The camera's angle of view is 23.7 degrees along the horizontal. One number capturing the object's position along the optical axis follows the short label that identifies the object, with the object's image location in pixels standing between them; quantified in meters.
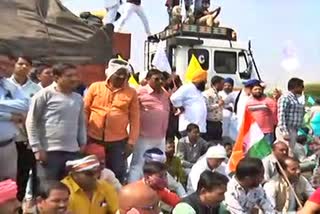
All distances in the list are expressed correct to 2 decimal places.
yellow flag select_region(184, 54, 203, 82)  10.62
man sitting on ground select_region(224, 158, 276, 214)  6.50
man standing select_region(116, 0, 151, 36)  13.01
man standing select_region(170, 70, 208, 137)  10.05
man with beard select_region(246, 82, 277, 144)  9.97
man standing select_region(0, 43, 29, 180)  5.60
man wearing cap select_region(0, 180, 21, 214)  3.86
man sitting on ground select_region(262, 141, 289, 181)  7.71
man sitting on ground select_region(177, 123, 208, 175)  9.58
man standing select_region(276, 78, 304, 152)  9.95
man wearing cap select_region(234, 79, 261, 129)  10.48
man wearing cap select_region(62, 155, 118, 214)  5.53
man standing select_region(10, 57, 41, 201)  6.25
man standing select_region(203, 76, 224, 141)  10.62
